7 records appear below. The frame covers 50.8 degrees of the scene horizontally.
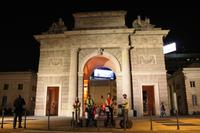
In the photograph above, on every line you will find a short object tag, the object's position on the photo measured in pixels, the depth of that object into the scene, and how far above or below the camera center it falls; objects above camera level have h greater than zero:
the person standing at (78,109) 13.56 -0.72
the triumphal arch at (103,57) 25.02 +5.26
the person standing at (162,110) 22.98 -1.15
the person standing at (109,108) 12.87 -0.52
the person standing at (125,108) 11.44 -0.48
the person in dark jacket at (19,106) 12.78 -0.38
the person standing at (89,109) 13.24 -0.59
